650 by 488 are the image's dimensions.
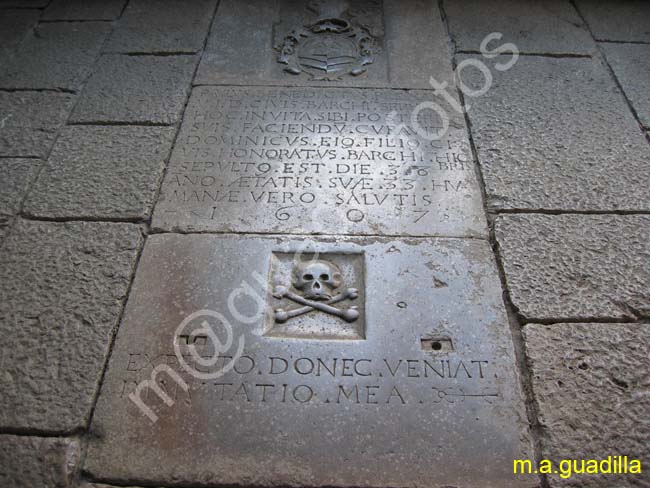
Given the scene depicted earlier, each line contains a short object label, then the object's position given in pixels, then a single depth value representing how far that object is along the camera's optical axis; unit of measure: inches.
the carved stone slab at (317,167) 79.1
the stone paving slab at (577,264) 68.6
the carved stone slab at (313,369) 55.1
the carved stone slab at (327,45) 107.4
